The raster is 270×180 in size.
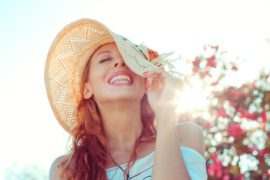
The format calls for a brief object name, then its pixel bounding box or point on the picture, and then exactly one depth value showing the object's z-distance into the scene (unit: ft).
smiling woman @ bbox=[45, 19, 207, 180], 7.48
